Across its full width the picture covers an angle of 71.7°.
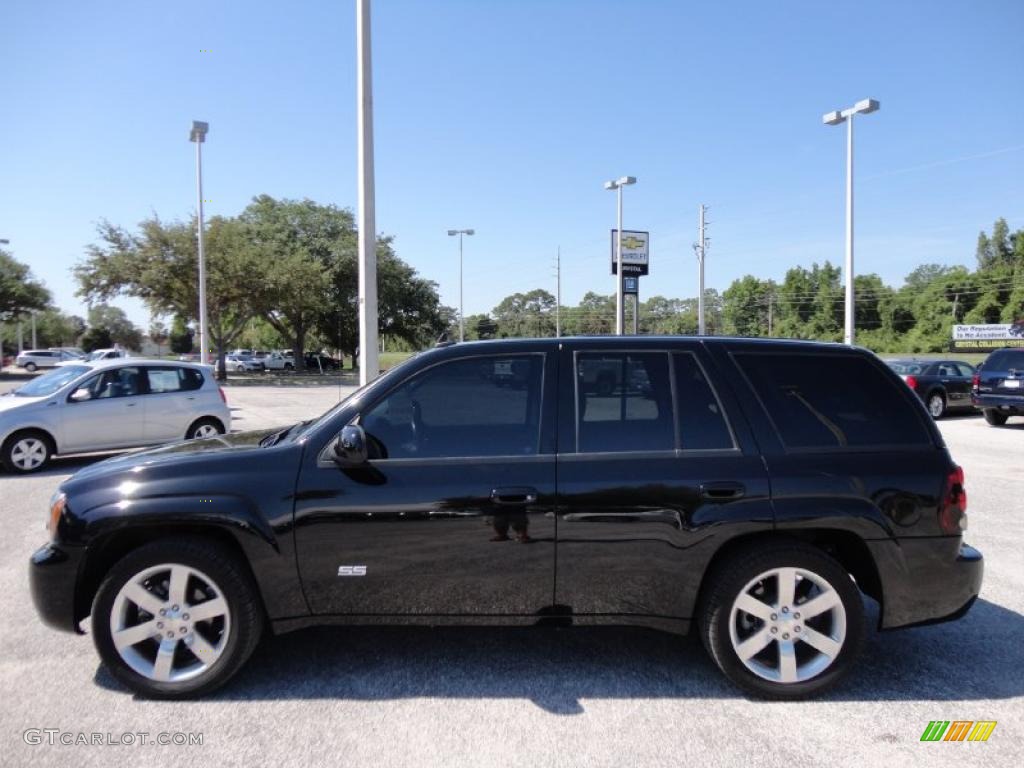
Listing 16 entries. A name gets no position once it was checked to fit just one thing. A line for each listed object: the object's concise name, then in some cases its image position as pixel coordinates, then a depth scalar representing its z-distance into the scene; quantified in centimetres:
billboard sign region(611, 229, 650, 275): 3109
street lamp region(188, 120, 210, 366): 2528
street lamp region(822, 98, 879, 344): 2173
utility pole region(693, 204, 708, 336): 3422
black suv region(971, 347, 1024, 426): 1487
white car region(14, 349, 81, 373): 5262
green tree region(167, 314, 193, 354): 10050
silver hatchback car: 960
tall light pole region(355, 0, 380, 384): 1184
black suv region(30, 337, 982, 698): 338
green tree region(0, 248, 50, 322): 4547
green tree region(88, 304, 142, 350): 10281
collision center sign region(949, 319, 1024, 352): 6919
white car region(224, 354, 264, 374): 5678
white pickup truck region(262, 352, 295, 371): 5869
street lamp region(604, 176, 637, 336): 2981
